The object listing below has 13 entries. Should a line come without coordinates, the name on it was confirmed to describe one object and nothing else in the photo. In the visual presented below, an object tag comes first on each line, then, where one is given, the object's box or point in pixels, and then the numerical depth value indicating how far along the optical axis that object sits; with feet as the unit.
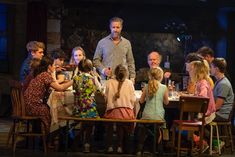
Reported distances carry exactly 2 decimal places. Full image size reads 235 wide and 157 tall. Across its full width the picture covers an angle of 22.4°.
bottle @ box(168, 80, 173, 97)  28.39
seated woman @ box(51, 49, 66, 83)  27.62
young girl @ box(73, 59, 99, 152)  26.18
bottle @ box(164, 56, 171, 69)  36.64
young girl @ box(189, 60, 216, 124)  27.01
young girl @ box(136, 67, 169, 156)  26.53
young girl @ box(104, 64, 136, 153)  26.33
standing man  29.69
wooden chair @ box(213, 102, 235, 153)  28.44
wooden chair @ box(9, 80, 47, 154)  26.29
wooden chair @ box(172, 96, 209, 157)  25.71
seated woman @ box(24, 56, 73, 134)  26.46
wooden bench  26.03
